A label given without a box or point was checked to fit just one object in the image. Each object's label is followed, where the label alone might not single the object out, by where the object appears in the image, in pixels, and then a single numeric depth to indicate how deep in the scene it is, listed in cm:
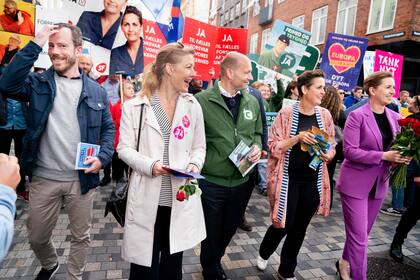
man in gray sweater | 235
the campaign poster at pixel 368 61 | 822
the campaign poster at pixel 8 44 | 418
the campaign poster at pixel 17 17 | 411
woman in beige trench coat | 218
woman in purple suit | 299
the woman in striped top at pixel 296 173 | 296
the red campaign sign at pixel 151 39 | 459
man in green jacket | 279
